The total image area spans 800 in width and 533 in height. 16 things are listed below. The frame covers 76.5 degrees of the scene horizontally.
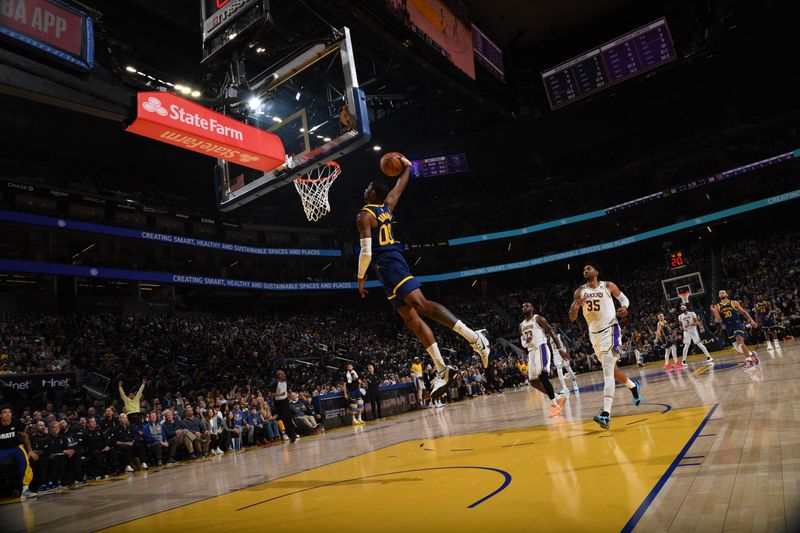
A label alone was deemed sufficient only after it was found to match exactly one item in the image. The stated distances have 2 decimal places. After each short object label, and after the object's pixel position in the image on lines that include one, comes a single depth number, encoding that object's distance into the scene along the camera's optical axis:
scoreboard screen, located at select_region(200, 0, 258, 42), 9.01
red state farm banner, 7.06
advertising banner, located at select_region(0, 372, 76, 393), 13.57
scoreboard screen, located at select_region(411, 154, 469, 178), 34.53
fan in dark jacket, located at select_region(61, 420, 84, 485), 10.16
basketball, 5.33
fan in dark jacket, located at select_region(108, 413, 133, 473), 11.24
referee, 12.92
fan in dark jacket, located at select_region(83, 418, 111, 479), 10.70
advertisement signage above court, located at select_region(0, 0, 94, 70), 5.85
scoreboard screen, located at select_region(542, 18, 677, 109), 23.50
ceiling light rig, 18.60
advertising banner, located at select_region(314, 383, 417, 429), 16.31
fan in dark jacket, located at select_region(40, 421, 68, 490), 9.76
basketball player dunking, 5.10
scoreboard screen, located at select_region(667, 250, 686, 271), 27.97
